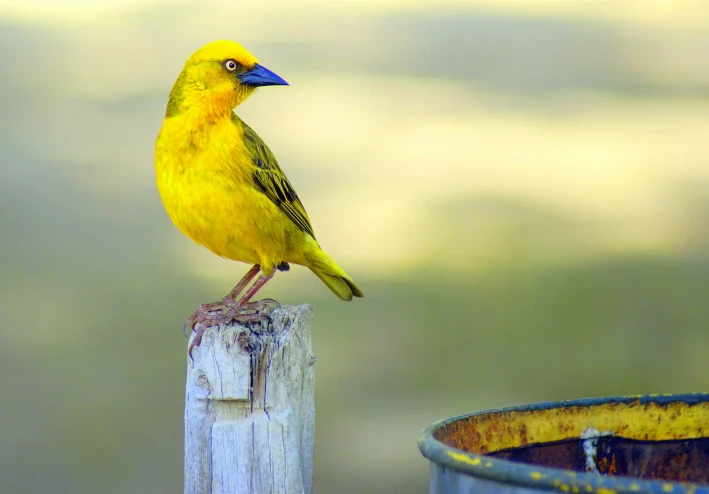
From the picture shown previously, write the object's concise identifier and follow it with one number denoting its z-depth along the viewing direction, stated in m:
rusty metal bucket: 4.02
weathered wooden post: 4.80
